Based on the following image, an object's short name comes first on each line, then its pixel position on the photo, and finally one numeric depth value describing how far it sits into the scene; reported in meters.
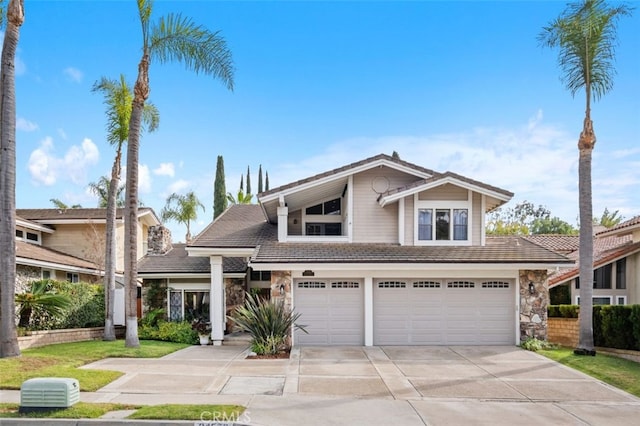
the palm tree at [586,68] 13.92
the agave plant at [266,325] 13.93
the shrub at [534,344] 14.69
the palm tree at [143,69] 14.98
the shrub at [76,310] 16.12
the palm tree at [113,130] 17.67
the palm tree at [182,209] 37.50
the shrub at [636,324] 13.52
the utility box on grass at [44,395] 7.59
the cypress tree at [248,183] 52.70
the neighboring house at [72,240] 20.61
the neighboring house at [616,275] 20.12
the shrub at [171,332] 17.09
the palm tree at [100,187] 30.00
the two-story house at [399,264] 15.34
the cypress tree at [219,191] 42.56
